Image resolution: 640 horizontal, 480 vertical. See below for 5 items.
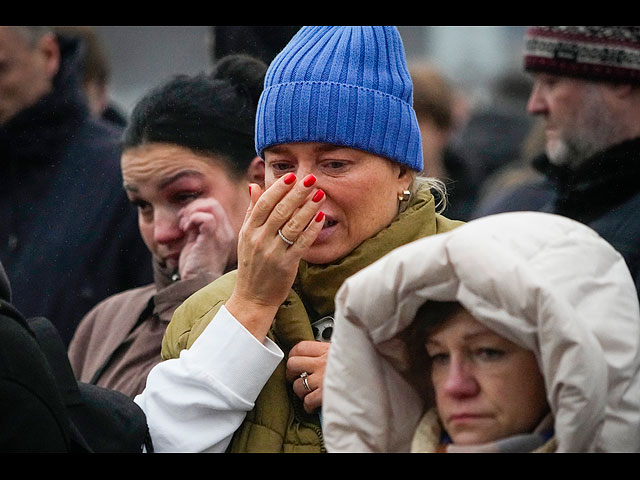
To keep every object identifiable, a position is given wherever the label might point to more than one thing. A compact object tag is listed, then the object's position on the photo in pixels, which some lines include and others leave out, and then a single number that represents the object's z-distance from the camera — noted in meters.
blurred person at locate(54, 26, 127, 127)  12.05
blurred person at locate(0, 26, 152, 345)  8.90
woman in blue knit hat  5.50
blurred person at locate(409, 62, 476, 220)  12.60
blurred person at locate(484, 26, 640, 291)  8.09
